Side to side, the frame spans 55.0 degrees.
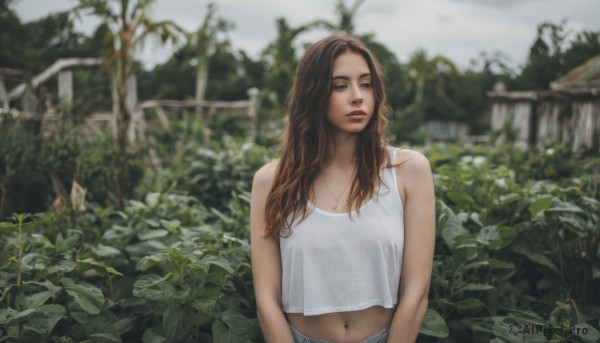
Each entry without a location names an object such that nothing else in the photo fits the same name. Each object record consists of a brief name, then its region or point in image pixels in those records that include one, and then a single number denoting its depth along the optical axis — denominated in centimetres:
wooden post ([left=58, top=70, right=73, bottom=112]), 799
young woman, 187
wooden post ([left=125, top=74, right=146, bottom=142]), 909
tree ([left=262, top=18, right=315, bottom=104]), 2366
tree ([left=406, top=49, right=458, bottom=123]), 2366
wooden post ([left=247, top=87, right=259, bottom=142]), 1157
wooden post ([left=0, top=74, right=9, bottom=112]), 429
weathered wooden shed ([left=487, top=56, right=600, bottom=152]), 637
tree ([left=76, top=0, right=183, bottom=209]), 773
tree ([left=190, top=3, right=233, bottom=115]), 2631
